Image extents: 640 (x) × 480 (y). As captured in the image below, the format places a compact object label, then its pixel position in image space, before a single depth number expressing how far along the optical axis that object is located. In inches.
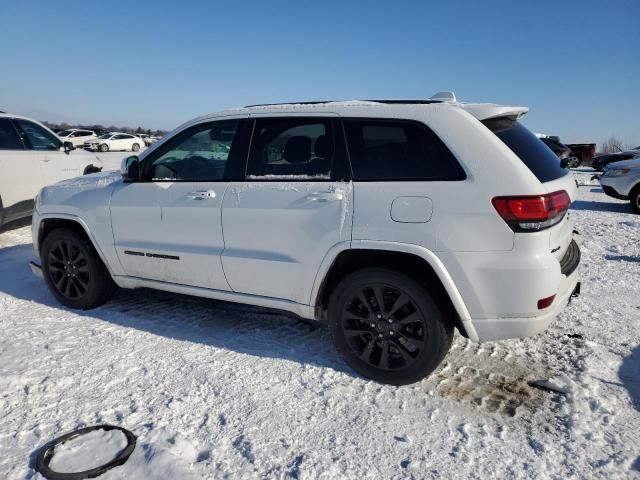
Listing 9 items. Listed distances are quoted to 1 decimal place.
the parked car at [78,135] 1335.4
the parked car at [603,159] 819.6
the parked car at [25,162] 268.5
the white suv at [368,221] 107.9
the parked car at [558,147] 644.7
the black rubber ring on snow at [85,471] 88.7
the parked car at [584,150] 1115.9
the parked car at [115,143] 1334.9
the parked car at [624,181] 394.3
